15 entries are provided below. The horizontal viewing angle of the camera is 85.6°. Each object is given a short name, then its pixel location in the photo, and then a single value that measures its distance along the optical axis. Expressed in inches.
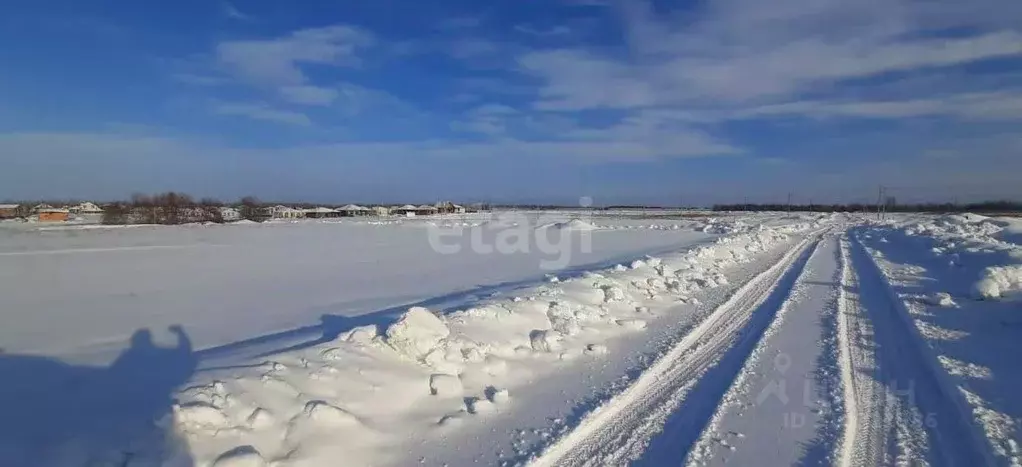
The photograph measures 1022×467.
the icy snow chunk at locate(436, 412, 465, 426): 221.5
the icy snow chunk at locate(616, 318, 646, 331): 388.2
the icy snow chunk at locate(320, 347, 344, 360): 255.8
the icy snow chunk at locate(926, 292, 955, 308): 447.5
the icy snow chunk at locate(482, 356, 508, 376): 281.7
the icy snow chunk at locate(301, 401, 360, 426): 207.0
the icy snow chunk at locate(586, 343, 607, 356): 327.6
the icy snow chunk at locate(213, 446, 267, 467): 170.2
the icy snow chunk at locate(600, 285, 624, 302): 460.4
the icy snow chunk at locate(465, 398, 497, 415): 235.8
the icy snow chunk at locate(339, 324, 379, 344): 279.0
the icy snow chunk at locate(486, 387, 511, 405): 247.8
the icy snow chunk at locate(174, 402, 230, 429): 181.5
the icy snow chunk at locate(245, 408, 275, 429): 192.4
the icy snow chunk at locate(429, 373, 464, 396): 251.3
